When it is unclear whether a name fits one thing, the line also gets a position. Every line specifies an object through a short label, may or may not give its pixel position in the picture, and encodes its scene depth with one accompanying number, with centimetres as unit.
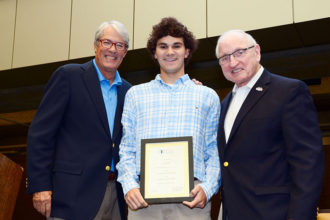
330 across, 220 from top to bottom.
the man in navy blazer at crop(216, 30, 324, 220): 174
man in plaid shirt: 193
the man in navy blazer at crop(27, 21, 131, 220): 211
